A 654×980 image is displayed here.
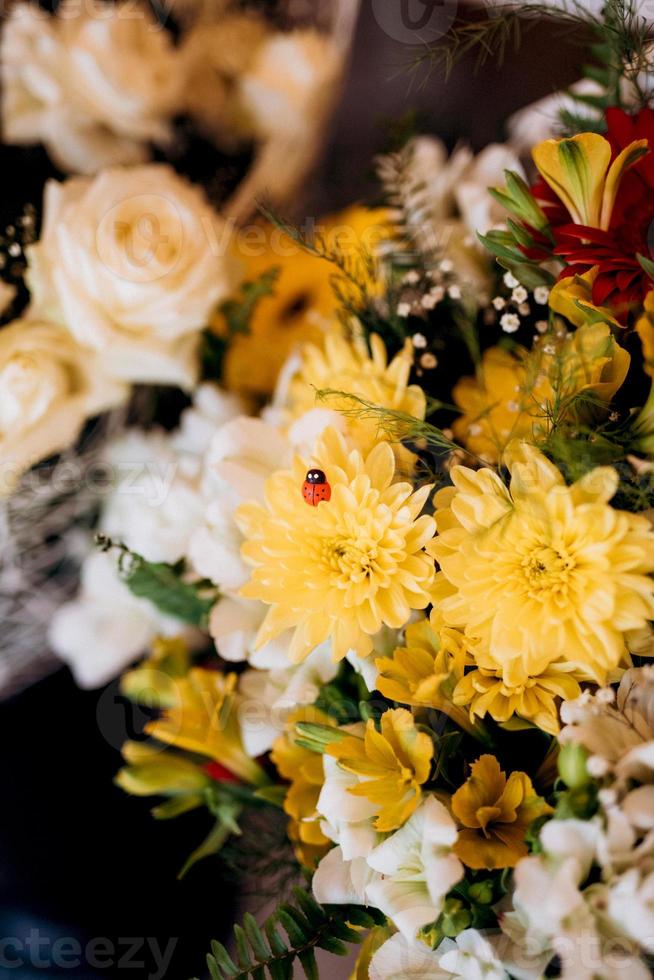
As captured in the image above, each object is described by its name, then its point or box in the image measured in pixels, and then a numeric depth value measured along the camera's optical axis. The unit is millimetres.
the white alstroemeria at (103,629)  626
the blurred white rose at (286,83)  702
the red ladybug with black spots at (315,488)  359
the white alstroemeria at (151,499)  514
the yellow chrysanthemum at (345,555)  360
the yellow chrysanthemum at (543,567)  317
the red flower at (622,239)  376
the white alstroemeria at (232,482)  440
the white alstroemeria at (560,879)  280
